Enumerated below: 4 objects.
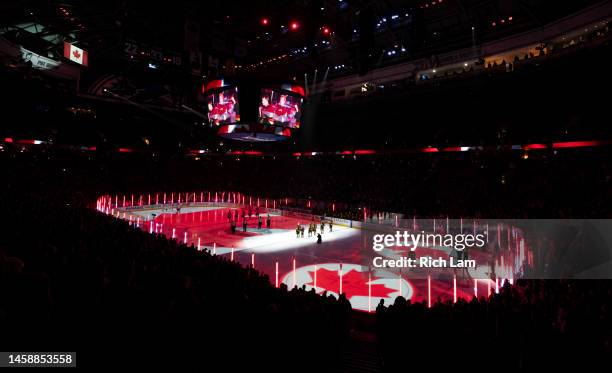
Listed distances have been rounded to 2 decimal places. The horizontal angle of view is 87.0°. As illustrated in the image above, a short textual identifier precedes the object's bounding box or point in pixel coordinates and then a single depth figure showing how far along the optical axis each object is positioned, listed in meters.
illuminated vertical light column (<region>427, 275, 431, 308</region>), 11.20
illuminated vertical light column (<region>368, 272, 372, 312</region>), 10.61
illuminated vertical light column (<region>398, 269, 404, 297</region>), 11.98
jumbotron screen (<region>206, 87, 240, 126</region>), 16.39
